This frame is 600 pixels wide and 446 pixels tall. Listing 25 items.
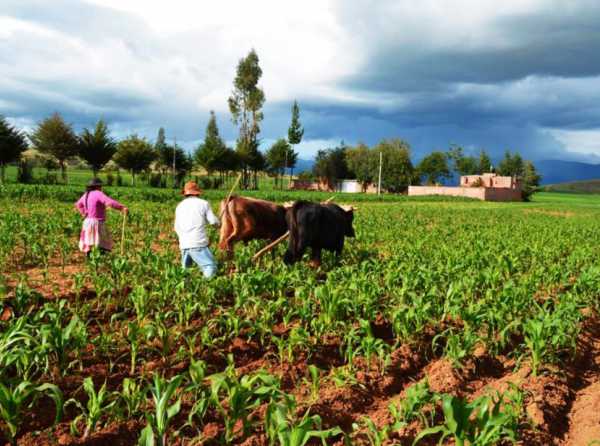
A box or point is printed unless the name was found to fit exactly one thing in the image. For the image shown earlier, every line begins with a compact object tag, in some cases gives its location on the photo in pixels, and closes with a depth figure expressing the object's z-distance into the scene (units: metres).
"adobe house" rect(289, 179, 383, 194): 75.69
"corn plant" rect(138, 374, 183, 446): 2.87
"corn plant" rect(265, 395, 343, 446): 2.79
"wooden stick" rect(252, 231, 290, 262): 8.66
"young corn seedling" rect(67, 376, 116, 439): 3.35
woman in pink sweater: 8.09
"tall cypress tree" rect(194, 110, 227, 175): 51.75
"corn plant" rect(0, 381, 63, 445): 3.11
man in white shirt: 7.29
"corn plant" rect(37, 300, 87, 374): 4.07
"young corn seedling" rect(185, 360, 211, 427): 3.43
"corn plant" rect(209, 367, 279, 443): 3.27
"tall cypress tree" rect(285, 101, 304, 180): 64.38
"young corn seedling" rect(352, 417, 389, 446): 3.13
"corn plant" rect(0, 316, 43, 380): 3.75
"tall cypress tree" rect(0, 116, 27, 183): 34.59
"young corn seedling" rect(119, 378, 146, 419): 3.55
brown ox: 9.41
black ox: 8.68
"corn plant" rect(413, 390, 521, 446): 2.98
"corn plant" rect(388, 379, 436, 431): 3.56
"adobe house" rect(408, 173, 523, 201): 57.84
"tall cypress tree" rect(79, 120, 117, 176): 41.97
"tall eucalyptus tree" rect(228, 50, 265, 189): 54.38
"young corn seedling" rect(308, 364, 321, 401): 3.93
